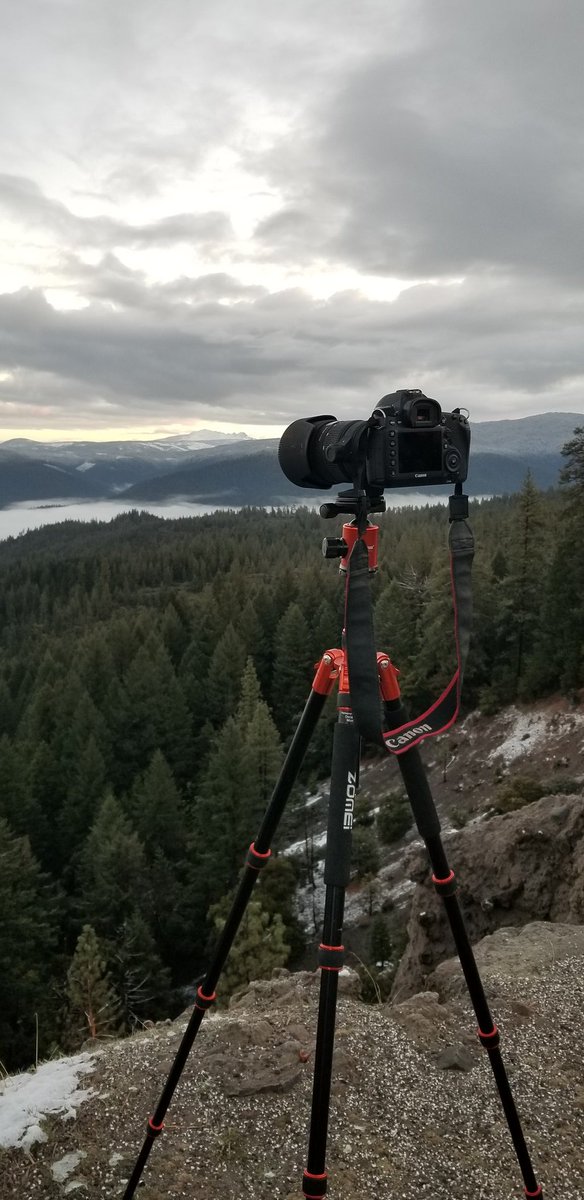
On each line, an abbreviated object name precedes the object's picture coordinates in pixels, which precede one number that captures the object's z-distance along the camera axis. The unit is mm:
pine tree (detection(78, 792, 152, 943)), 27938
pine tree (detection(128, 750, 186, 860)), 33844
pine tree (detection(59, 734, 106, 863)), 36031
